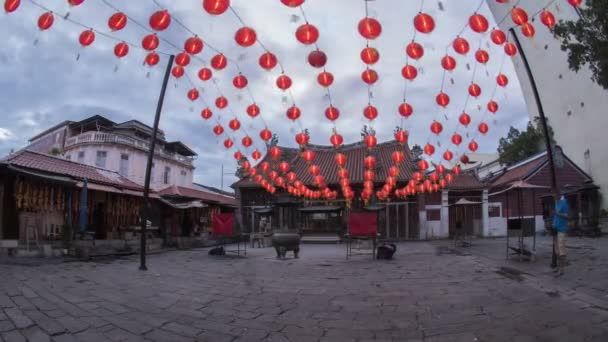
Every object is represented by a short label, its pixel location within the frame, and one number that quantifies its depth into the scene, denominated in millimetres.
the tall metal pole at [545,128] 8160
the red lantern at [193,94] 9062
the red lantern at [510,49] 7554
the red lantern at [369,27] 5727
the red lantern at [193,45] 6777
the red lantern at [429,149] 14478
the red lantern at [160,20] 5562
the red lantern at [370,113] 9539
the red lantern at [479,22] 6202
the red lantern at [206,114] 10094
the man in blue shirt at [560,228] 7070
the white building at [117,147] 27125
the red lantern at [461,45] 6971
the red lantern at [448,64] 7866
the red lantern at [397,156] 17328
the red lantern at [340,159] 16972
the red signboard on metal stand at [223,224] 12586
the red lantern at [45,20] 5230
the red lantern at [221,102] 9371
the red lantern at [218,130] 11069
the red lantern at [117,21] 5762
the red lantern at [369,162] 18859
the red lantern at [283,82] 8133
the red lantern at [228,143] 12228
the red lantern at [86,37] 6156
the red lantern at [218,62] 7355
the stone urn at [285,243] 11945
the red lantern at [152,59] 7139
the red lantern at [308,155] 16152
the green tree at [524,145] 27362
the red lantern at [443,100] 9219
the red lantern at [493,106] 9734
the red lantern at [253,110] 10188
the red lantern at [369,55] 6905
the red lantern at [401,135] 13297
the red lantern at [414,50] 7160
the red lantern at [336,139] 12940
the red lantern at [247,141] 12926
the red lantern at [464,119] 10909
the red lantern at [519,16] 6359
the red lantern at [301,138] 13125
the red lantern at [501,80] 8391
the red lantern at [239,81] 8336
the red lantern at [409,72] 8047
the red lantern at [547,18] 6480
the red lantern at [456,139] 12652
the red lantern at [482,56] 7789
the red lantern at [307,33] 5898
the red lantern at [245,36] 6145
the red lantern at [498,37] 6865
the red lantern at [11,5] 4762
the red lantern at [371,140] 13875
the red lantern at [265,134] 12344
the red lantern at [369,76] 7750
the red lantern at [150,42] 6461
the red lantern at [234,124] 10834
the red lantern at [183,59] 7328
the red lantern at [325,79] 8094
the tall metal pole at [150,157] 8719
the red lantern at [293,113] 9891
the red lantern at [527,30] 6434
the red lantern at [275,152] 15355
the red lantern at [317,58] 6578
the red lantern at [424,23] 6043
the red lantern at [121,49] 6738
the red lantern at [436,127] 12060
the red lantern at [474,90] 8961
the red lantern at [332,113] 9453
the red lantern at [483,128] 11562
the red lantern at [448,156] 15398
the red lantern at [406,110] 9820
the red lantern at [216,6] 5035
